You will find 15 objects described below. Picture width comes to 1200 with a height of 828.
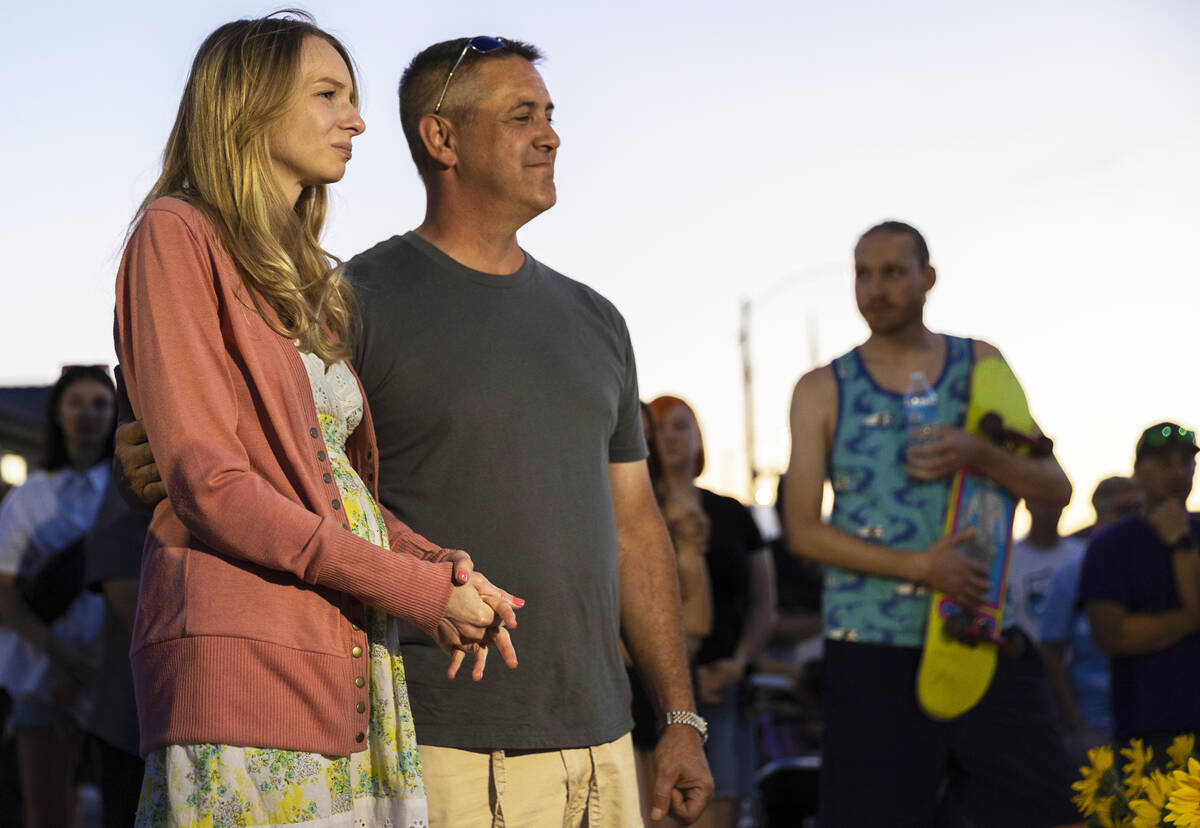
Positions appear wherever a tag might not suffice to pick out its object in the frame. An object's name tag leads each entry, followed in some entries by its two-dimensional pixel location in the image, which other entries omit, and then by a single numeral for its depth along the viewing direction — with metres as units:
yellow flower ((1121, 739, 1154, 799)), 3.29
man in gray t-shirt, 3.18
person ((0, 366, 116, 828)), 6.14
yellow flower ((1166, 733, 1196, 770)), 3.24
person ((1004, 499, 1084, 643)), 8.83
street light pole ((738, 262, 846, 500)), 27.92
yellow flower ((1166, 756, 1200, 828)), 2.89
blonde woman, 2.30
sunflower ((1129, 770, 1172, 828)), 3.06
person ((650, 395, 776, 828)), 6.34
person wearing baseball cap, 5.69
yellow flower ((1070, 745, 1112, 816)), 3.36
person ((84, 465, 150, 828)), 5.06
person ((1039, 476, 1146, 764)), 8.21
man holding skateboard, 4.43
